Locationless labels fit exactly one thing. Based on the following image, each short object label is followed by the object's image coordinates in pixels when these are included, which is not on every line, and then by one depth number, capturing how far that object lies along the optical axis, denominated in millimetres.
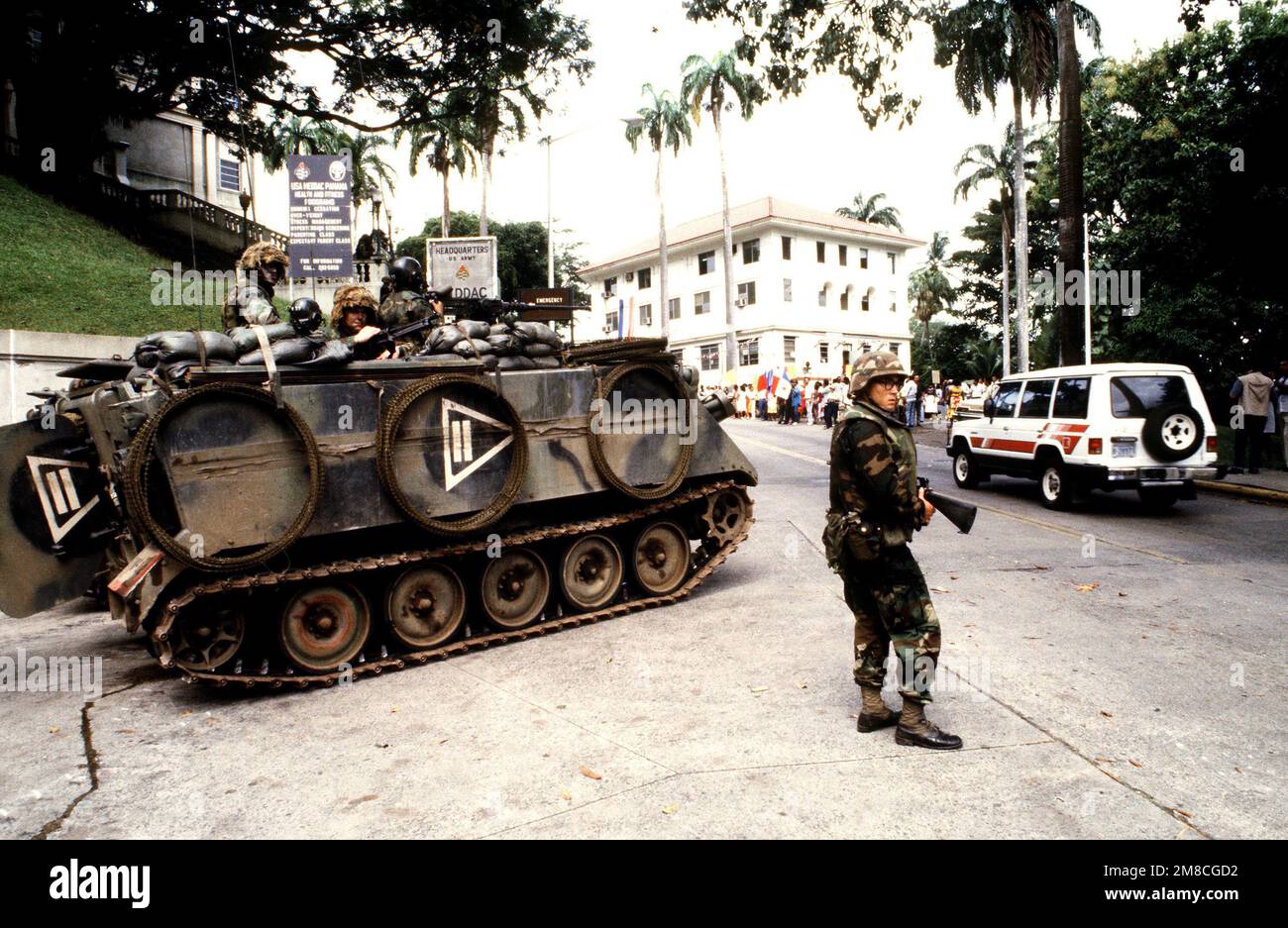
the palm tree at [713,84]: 43719
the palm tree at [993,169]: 47094
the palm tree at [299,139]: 37206
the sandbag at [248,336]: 6156
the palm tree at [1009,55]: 13289
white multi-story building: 50562
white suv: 11297
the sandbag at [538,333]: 7363
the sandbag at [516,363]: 7199
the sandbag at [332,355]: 6207
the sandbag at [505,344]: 7184
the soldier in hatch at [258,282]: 7273
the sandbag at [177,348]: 5883
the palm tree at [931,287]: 73062
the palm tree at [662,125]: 48000
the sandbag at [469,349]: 7016
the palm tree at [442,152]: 41094
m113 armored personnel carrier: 5680
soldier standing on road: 4508
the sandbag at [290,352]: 6066
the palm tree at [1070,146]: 17047
